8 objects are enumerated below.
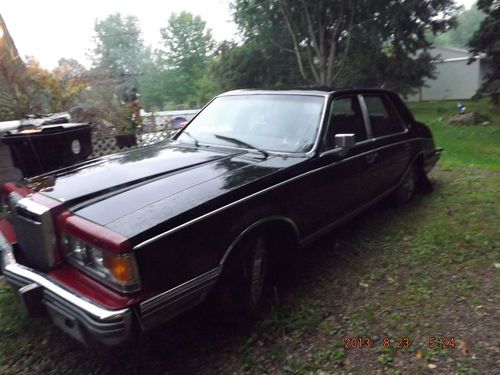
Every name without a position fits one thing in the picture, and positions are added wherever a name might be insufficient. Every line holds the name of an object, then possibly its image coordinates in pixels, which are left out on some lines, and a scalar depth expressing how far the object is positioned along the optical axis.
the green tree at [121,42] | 48.97
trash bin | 4.55
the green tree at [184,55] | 44.12
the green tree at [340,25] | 17.25
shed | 28.31
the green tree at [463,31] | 79.49
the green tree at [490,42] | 13.38
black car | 2.12
